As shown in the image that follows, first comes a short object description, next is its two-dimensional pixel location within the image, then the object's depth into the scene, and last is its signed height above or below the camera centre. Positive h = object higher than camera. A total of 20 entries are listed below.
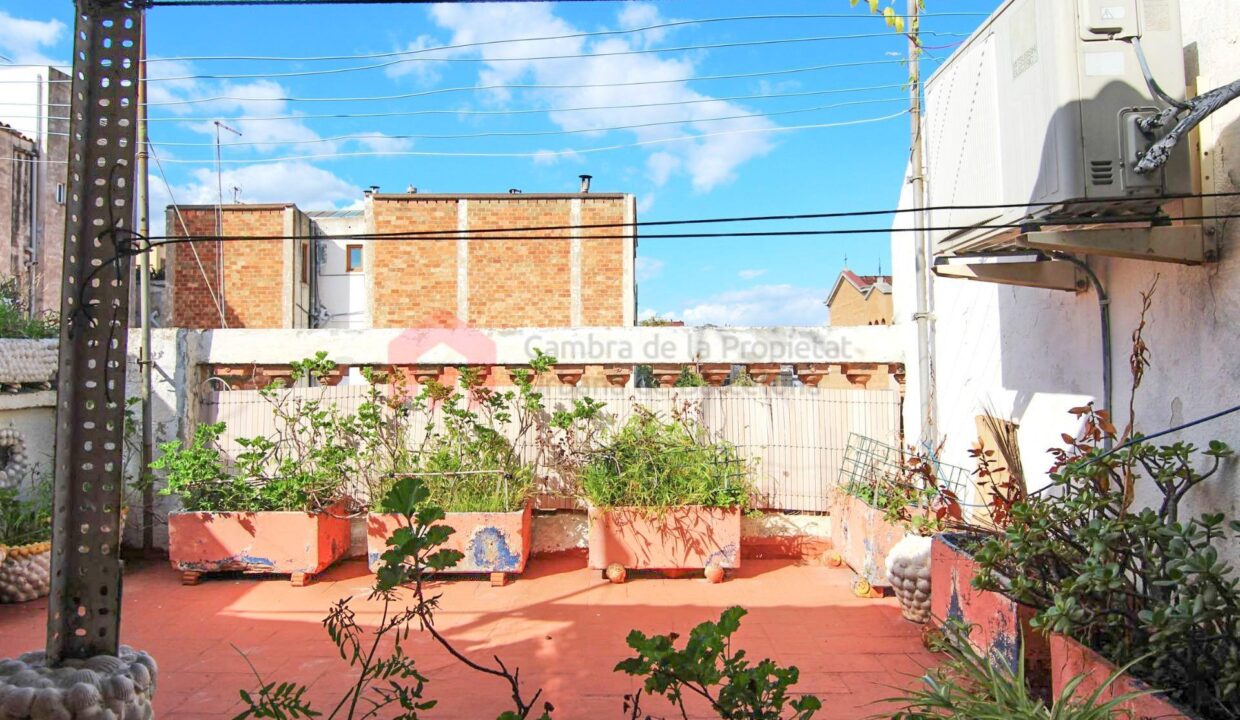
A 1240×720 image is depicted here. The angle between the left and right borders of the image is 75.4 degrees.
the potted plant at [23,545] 5.95 -1.08
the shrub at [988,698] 2.38 -0.99
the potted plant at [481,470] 6.41 -0.60
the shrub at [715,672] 1.88 -0.66
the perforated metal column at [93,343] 2.80 +0.21
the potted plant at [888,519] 5.09 -0.89
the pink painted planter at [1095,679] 2.30 -0.92
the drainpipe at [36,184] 17.00 +4.69
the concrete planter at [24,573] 5.93 -1.26
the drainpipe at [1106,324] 3.76 +0.32
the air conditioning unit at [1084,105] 3.03 +1.12
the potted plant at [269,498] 6.45 -0.81
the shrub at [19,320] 6.97 +0.76
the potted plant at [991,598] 3.33 -0.93
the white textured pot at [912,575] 5.05 -1.14
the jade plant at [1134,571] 2.43 -0.62
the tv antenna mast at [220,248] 18.31 +3.67
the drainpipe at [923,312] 6.54 +0.68
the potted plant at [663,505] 6.48 -0.88
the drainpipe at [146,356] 7.11 +0.41
